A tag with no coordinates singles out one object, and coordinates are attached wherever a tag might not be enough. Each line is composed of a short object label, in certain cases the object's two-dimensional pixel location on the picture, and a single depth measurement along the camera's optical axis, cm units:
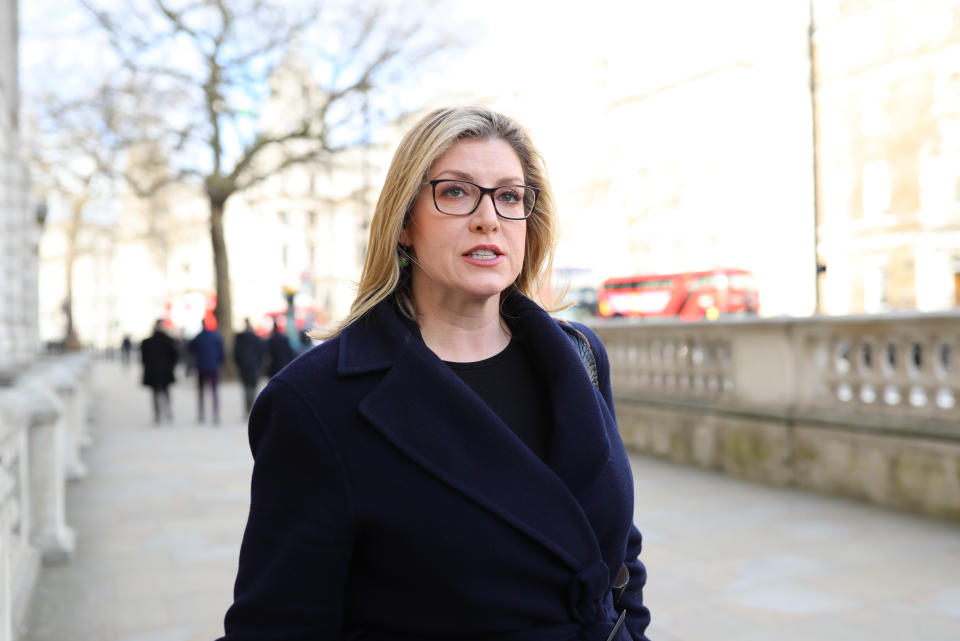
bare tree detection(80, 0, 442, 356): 2200
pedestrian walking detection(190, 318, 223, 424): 1594
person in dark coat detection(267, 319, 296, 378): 1730
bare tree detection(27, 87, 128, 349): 2200
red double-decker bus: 3194
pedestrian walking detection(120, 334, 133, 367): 4562
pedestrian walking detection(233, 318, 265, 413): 1591
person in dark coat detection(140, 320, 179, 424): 1583
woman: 161
